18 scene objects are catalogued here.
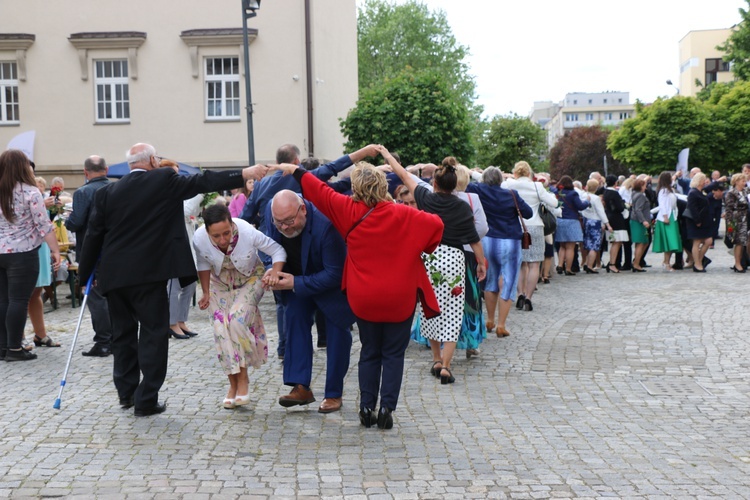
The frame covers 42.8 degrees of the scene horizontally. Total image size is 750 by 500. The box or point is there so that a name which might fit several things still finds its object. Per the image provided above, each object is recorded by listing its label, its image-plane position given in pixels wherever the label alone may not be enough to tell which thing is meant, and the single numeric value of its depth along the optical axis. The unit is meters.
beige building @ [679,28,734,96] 88.00
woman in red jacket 6.59
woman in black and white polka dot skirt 8.86
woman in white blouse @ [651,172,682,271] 19.83
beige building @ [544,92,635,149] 187.57
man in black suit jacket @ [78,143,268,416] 6.92
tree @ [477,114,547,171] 78.31
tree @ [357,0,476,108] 64.69
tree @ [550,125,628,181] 85.00
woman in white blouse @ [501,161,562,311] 13.38
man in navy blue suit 6.94
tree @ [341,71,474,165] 29.39
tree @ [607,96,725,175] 39.69
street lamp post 18.78
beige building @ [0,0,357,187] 29.53
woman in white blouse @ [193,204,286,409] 7.06
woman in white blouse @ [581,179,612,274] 19.41
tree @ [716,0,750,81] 53.34
